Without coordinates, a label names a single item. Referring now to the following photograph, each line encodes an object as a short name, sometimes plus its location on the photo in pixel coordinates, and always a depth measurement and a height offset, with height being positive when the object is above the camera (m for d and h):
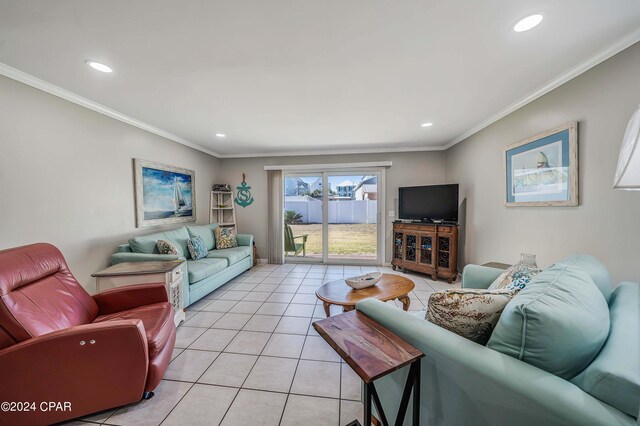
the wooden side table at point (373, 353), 0.85 -0.59
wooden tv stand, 3.59 -0.71
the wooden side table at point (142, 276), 2.25 -0.66
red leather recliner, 1.23 -0.80
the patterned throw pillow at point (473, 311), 0.99 -0.47
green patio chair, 4.98 -0.75
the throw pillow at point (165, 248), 2.90 -0.49
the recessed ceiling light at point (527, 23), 1.39 +1.13
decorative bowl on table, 2.29 -0.75
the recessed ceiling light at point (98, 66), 1.80 +1.15
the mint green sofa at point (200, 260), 2.71 -0.73
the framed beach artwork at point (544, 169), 1.96 +0.35
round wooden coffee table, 2.06 -0.82
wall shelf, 4.74 -0.03
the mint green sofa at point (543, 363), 0.63 -0.53
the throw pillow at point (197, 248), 3.40 -0.60
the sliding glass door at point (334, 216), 4.73 -0.19
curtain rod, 4.50 +0.83
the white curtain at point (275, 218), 4.87 -0.22
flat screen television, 3.67 +0.06
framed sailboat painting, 3.12 +0.23
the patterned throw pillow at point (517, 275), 1.32 -0.45
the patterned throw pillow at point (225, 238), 4.18 -0.54
